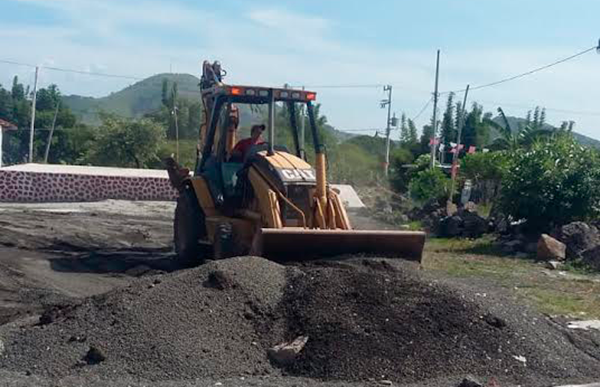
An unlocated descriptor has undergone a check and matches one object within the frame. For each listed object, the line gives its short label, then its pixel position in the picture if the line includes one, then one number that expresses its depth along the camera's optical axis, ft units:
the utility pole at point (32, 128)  178.98
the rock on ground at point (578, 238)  65.52
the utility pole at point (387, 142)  144.11
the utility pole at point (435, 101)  167.53
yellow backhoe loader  41.78
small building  162.89
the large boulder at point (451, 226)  81.56
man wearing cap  48.88
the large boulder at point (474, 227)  80.89
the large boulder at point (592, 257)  62.03
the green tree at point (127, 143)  174.81
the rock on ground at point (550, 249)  65.31
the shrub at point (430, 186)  109.09
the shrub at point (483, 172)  110.52
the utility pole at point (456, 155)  105.81
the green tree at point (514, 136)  141.38
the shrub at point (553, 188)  75.20
